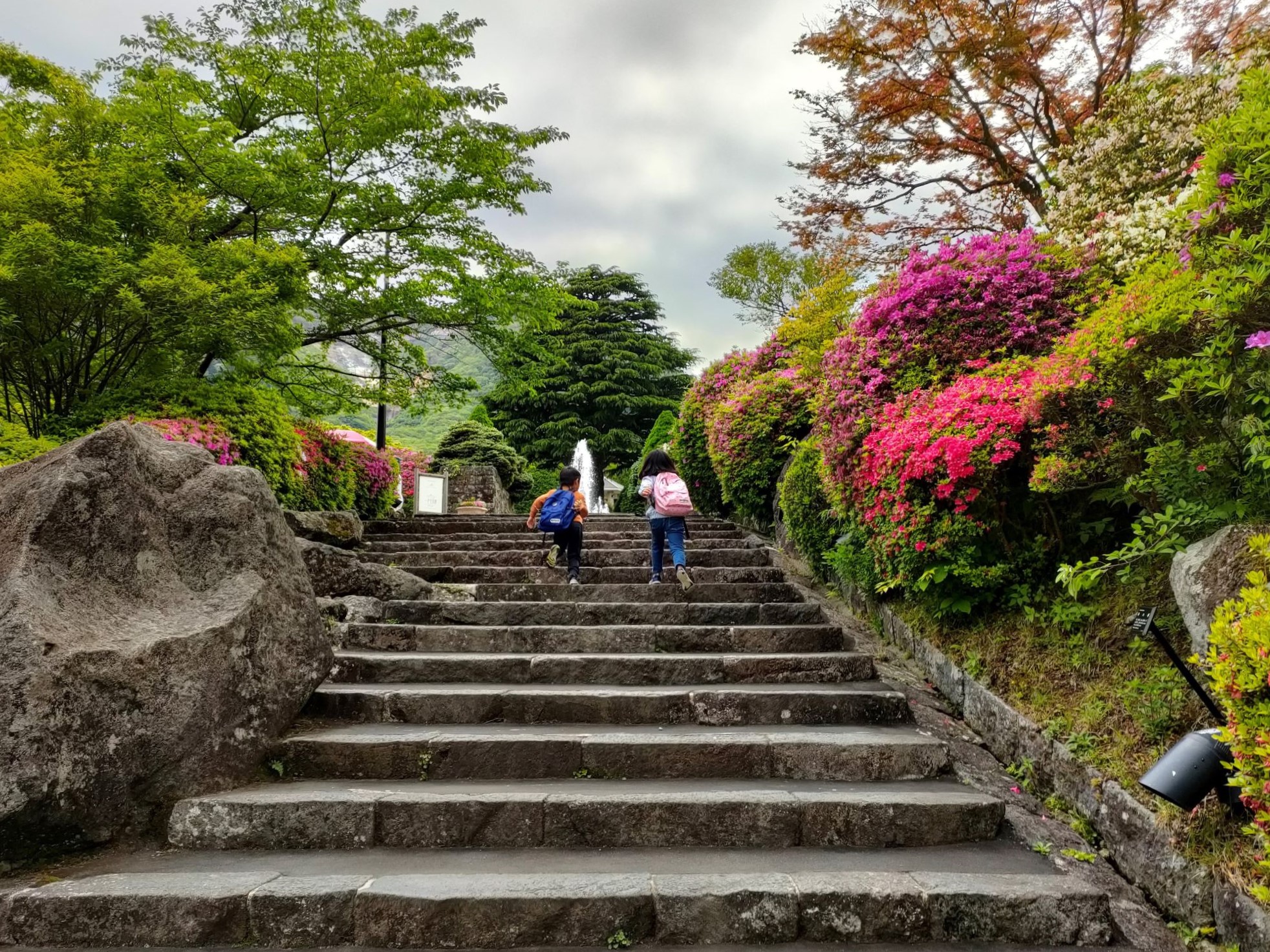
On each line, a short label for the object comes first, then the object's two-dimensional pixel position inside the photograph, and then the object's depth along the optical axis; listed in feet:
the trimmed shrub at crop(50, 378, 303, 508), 19.88
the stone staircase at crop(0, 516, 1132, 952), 8.04
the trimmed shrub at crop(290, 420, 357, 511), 26.05
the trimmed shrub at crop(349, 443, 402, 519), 32.55
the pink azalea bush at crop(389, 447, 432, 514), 46.57
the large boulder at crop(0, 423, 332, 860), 8.87
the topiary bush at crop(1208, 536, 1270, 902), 6.46
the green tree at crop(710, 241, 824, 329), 62.59
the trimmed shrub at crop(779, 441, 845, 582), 19.15
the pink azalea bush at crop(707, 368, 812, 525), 25.53
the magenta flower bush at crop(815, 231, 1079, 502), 15.92
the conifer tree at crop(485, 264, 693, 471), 84.02
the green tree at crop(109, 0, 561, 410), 25.00
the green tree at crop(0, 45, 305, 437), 17.69
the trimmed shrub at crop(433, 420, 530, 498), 59.36
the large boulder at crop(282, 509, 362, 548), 20.81
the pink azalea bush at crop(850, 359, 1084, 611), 12.25
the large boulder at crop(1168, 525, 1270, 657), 8.25
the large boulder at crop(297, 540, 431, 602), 18.25
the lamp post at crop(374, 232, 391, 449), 32.53
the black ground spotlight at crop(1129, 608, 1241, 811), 7.64
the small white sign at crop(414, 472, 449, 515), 44.37
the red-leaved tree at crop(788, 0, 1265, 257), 26.50
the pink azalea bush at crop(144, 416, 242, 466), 19.43
